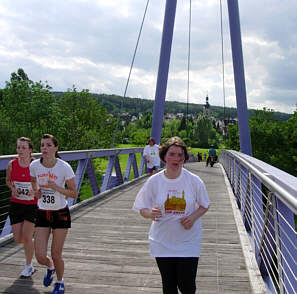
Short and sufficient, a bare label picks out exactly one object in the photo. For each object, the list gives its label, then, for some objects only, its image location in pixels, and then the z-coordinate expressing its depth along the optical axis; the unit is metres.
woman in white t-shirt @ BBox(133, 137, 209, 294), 2.21
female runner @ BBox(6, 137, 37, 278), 3.24
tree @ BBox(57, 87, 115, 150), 33.86
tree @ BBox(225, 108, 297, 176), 37.62
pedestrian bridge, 2.47
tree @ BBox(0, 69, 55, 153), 31.16
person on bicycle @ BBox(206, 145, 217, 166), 20.58
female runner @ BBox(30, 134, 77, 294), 2.89
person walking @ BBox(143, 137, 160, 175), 8.99
